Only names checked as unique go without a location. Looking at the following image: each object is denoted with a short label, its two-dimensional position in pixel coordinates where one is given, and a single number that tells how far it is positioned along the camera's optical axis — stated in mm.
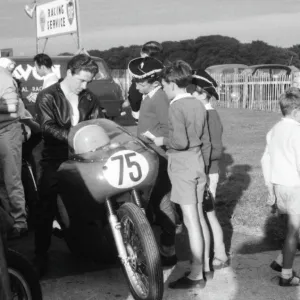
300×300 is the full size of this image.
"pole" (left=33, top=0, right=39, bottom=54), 24334
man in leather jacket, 4672
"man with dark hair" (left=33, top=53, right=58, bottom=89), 8586
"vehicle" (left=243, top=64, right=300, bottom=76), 26391
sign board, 20375
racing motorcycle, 3766
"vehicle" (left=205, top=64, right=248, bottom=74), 32781
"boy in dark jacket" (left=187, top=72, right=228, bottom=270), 4648
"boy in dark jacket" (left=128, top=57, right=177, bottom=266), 4824
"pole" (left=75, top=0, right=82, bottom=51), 19156
